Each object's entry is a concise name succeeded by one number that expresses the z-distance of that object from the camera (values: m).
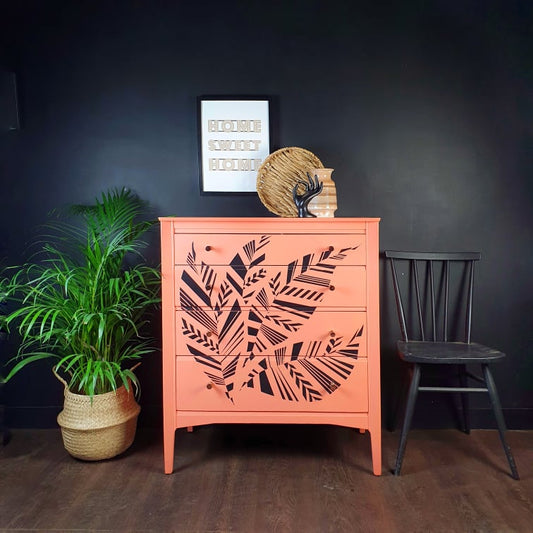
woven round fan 2.24
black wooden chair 2.27
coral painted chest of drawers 1.87
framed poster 2.34
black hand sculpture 1.99
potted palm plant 1.93
